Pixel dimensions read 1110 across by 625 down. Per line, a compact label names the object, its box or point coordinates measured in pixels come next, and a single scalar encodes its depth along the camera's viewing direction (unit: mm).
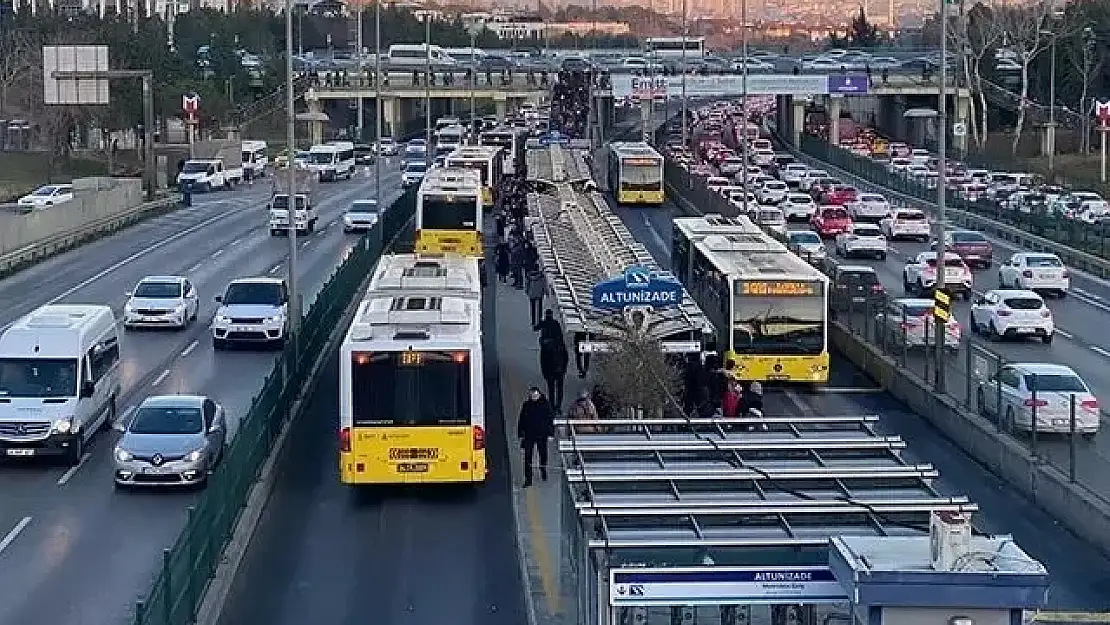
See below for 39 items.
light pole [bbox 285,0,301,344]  37188
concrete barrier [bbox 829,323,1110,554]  24047
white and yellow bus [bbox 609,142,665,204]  78938
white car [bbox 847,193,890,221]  74500
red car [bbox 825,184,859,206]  79500
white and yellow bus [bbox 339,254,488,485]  25000
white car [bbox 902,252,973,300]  51281
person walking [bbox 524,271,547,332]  41156
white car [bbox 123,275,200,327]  43712
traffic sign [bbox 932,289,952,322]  32219
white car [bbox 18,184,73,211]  66750
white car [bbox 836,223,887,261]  62625
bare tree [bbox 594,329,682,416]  26906
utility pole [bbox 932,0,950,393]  33125
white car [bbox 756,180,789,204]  78188
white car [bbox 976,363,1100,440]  26531
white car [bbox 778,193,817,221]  75125
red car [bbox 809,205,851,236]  70812
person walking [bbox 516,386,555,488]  25875
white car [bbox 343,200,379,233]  69250
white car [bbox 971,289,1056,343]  43219
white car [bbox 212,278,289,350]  40438
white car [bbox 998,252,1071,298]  52281
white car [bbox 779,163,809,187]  94306
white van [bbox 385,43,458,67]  145875
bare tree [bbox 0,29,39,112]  110938
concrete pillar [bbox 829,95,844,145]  126525
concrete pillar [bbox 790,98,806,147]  131125
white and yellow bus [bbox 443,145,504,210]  72625
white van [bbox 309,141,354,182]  102938
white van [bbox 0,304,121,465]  27688
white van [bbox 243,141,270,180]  108756
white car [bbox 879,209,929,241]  69875
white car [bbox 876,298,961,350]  35594
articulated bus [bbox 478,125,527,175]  85425
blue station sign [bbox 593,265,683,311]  29766
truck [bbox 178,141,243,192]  95938
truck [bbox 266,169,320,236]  67812
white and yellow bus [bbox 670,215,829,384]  35406
